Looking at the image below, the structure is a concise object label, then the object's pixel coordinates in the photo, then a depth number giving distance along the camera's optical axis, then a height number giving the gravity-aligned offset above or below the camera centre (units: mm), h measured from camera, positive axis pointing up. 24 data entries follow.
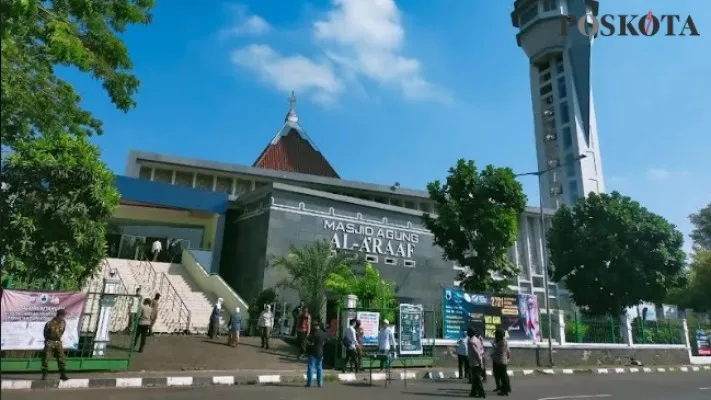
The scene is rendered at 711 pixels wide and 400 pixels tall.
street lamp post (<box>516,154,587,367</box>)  17188 +753
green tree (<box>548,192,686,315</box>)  22500 +4190
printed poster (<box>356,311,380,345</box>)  13891 +346
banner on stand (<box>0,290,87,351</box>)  9422 +166
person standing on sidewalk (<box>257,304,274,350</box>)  15242 +218
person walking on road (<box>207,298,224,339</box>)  15812 +254
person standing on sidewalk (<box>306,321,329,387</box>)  10148 -357
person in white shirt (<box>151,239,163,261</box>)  25469 +4049
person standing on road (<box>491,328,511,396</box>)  9648 -375
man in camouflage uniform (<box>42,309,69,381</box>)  9047 -378
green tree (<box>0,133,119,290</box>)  11531 +2672
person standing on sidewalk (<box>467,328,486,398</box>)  9359 -374
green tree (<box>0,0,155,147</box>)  7379 +4454
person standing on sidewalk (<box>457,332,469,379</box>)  12704 -382
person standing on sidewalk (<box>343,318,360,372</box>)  12711 -212
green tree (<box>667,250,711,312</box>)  37594 +4523
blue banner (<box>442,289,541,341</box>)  15859 +911
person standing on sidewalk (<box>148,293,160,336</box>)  13156 +509
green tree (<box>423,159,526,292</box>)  18250 +4391
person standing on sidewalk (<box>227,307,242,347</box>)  14461 +57
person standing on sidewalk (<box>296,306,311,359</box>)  14805 +171
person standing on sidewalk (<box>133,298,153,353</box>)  12648 +174
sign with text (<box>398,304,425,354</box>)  14297 +295
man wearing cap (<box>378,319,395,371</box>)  12733 -77
